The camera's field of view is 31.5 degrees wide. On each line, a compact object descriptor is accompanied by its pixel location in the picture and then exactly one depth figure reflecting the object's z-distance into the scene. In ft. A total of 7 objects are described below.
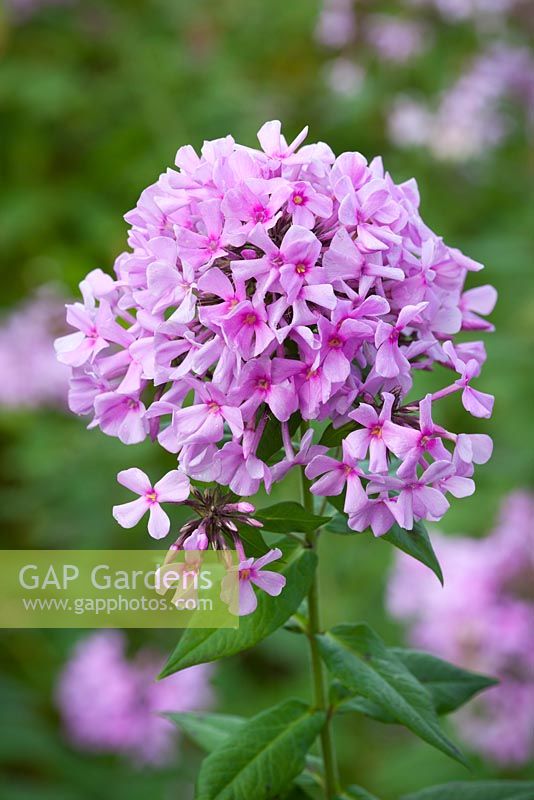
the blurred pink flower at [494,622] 7.91
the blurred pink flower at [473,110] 13.98
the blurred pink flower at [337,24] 15.12
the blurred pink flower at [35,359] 12.98
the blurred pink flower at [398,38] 13.68
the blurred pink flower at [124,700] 9.77
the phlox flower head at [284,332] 3.71
